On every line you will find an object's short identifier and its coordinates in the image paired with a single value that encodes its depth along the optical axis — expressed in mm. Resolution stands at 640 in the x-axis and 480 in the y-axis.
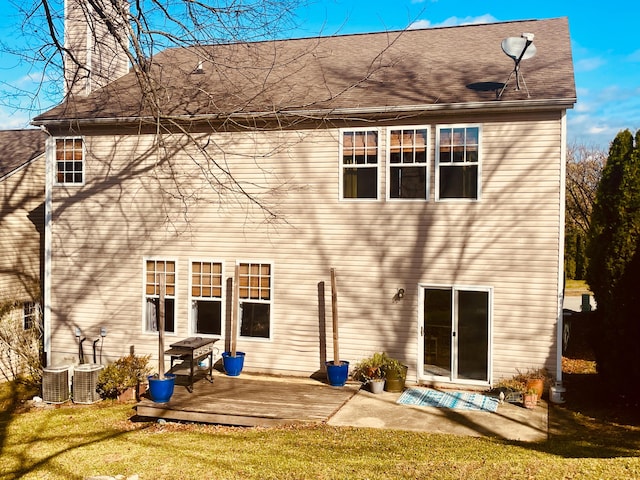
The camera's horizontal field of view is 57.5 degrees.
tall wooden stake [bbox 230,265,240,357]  12190
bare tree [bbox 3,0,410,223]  8422
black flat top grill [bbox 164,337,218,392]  10898
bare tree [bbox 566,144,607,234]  28141
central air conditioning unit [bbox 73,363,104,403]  11789
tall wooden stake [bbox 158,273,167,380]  10422
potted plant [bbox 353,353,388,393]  11070
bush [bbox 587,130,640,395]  9977
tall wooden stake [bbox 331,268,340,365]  11461
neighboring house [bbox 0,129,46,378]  15109
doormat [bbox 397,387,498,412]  10172
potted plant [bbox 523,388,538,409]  10070
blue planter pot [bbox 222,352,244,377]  12023
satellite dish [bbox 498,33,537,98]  11344
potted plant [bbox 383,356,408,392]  11086
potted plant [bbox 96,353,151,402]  11758
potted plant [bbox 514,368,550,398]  10405
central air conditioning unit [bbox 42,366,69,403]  11805
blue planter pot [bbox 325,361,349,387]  11250
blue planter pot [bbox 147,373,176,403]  10109
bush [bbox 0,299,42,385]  13664
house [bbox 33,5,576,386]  11062
